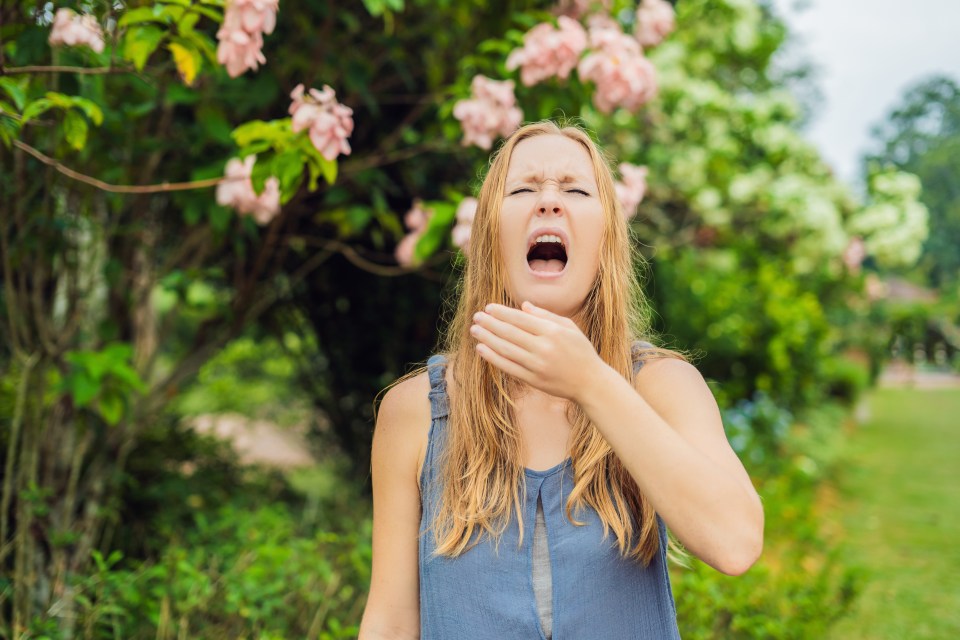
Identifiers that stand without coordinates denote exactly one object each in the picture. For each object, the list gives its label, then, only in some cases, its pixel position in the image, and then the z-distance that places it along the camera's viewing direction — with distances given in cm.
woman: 122
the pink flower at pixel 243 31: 177
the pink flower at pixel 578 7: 295
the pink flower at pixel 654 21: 298
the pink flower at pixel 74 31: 191
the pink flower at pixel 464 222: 237
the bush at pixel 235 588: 231
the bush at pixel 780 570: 275
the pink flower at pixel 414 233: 286
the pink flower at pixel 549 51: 247
